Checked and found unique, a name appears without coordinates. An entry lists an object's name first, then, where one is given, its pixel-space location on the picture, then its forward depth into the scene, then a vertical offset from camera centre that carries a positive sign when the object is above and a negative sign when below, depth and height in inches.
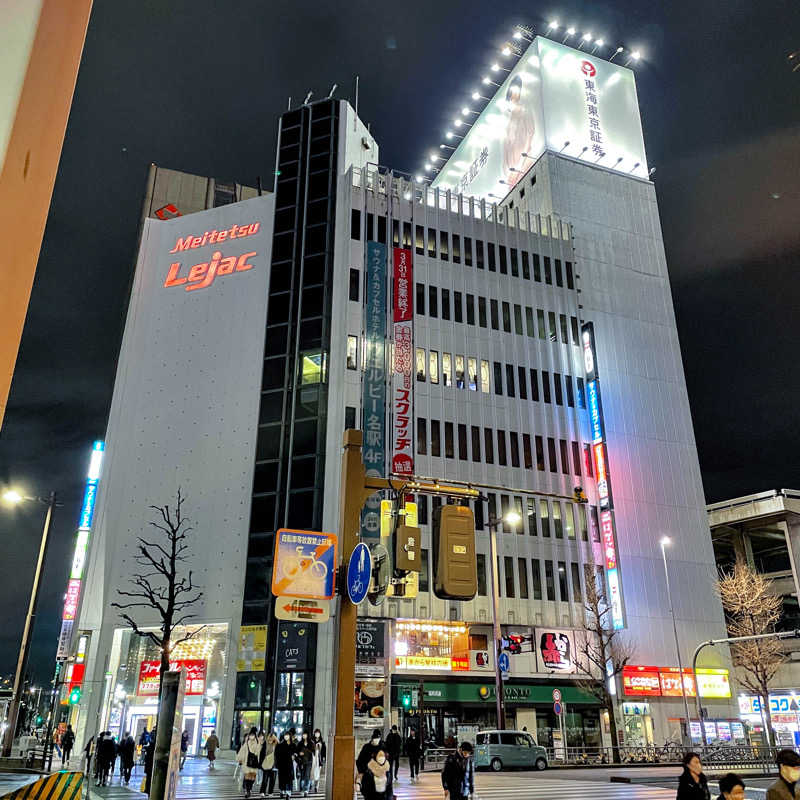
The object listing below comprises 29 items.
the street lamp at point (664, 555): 1636.3 +316.4
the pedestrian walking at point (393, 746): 880.9 -64.4
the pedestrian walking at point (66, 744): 1212.2 -87.6
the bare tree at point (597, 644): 1576.0 +104.7
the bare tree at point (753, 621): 1708.9 +170.3
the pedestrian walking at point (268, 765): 765.4 -74.7
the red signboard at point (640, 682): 1642.5 +22.4
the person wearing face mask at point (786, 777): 262.1 -29.7
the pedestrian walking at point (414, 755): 1033.5 -87.7
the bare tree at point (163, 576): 1585.5 +246.4
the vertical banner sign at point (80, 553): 1732.3 +324.7
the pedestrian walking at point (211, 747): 1331.1 -101.0
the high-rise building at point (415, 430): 1577.3 +621.3
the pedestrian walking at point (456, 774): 510.3 -55.8
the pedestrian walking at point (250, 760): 765.9 -71.2
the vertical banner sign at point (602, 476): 1712.6 +520.8
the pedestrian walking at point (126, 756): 1027.3 -89.6
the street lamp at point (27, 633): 987.3 +74.6
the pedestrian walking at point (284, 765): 750.5 -73.5
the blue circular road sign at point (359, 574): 405.7 +63.7
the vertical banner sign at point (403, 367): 1656.0 +747.4
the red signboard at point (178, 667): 1574.8 +33.1
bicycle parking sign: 416.8 +71.1
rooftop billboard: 2375.7 +1901.8
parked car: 1238.9 -98.9
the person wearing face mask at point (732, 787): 279.9 -35.4
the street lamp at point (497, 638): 1196.1 +86.1
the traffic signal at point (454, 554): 371.6 +69.3
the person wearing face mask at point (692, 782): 330.0 -39.7
